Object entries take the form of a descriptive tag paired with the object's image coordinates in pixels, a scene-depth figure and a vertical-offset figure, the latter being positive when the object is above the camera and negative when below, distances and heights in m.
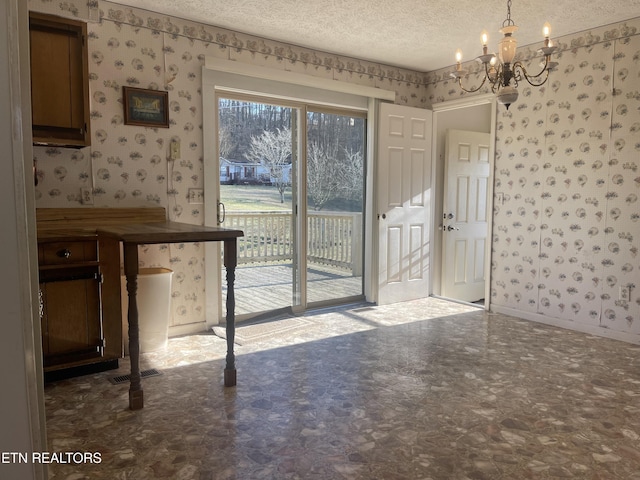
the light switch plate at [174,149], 3.71 +0.35
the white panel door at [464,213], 5.45 -0.23
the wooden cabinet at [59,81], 2.83 +0.70
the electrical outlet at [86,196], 3.35 -0.03
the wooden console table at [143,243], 2.37 -0.33
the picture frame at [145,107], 3.50 +0.66
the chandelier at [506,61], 2.34 +0.70
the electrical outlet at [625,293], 3.72 -0.79
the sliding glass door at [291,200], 4.30 -0.07
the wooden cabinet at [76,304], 2.73 -0.69
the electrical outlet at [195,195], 3.84 -0.02
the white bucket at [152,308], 3.30 -0.83
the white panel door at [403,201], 4.92 -0.08
